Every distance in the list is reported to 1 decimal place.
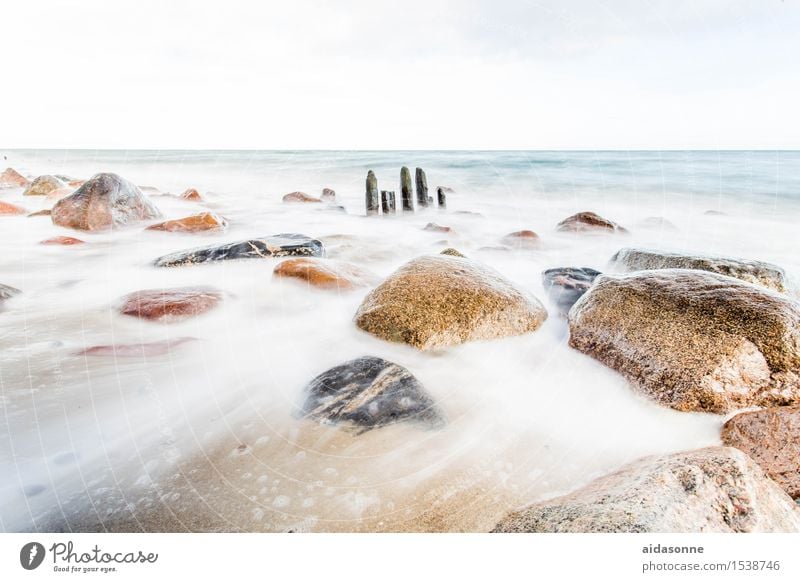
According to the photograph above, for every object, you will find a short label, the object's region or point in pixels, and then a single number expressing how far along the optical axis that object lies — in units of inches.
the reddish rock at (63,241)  183.9
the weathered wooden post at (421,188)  271.4
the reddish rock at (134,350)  99.7
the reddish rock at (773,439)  68.2
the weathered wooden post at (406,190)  265.7
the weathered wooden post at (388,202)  261.5
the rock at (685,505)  56.7
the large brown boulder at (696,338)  77.9
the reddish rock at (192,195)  317.4
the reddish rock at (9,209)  234.3
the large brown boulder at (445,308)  105.4
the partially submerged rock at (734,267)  117.6
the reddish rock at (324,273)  138.6
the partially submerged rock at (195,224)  206.5
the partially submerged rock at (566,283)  130.2
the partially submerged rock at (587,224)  226.5
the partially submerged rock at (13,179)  365.6
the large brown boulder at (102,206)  207.6
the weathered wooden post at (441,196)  283.3
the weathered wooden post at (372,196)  262.5
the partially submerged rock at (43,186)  317.8
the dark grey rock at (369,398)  77.0
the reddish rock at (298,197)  307.9
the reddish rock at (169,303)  115.7
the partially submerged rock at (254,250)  161.5
